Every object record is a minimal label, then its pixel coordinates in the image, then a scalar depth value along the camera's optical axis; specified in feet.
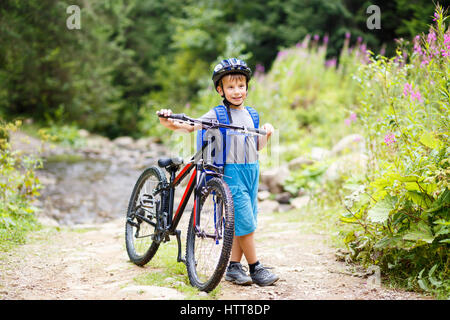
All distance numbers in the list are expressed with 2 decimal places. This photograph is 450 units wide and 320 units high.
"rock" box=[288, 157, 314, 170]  24.35
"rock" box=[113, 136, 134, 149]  47.56
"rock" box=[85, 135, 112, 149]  45.43
